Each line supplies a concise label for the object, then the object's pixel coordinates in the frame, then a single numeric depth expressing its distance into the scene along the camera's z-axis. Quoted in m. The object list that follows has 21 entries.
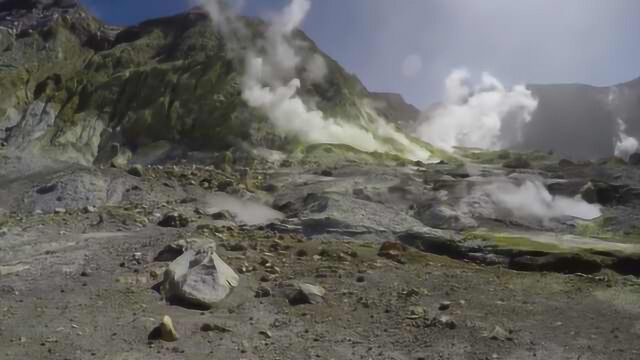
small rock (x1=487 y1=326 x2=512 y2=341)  12.91
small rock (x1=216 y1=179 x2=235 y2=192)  35.64
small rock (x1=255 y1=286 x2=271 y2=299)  15.45
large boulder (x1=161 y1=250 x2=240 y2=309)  14.53
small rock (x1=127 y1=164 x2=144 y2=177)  35.31
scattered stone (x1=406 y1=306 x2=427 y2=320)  14.10
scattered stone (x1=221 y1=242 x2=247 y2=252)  19.20
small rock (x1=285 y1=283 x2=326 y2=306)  15.01
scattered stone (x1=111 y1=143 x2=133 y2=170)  79.00
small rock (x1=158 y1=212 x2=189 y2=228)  23.73
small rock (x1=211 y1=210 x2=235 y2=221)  27.26
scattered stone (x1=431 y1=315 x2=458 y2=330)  13.48
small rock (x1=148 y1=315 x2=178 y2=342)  12.36
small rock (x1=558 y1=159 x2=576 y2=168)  53.58
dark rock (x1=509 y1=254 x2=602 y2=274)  19.75
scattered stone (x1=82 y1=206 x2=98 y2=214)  25.23
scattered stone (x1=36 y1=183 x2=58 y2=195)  30.58
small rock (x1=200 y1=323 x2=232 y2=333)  12.88
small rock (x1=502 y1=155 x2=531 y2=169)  54.47
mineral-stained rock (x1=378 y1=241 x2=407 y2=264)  19.67
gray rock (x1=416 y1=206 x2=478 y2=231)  30.44
